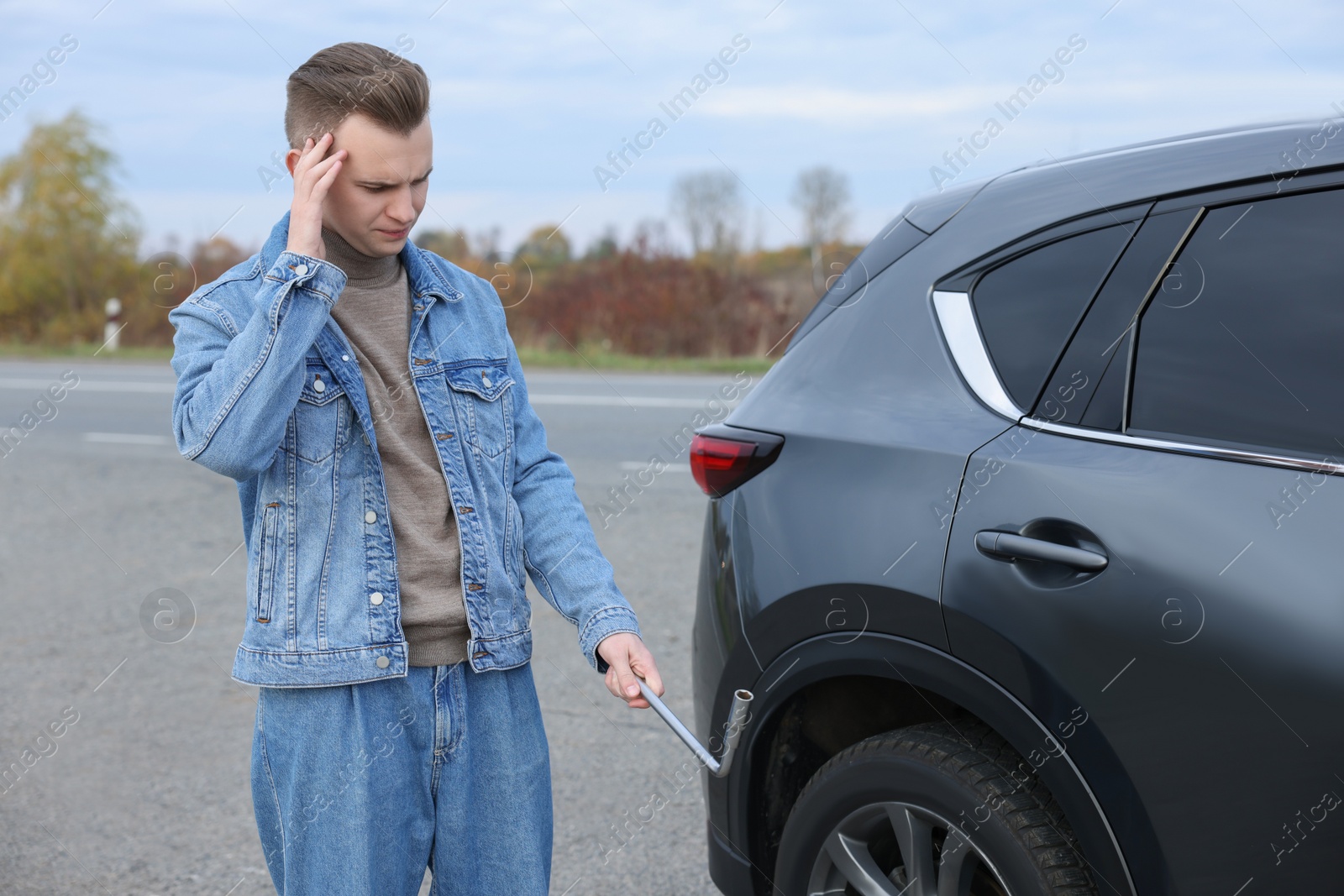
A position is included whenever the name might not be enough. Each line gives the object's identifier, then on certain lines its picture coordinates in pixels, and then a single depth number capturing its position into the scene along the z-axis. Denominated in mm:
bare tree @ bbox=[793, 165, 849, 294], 17672
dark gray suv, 1585
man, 1663
